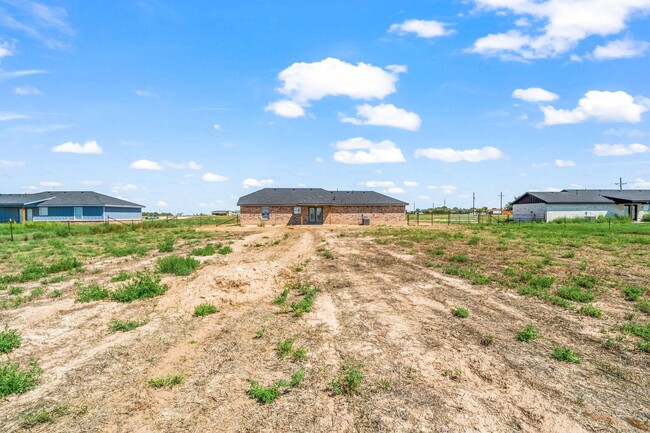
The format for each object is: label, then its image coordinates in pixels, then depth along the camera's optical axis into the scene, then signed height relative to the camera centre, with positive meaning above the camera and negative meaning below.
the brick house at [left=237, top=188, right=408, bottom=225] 46.69 +0.64
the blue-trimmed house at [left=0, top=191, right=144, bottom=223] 52.22 +1.00
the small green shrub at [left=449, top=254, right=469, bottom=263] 16.27 -1.96
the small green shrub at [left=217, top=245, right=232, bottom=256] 19.56 -1.94
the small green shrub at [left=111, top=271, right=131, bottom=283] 12.48 -2.15
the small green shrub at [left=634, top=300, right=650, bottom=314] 8.88 -2.25
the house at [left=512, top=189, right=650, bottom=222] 49.91 +1.33
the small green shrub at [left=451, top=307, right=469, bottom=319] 8.47 -2.28
